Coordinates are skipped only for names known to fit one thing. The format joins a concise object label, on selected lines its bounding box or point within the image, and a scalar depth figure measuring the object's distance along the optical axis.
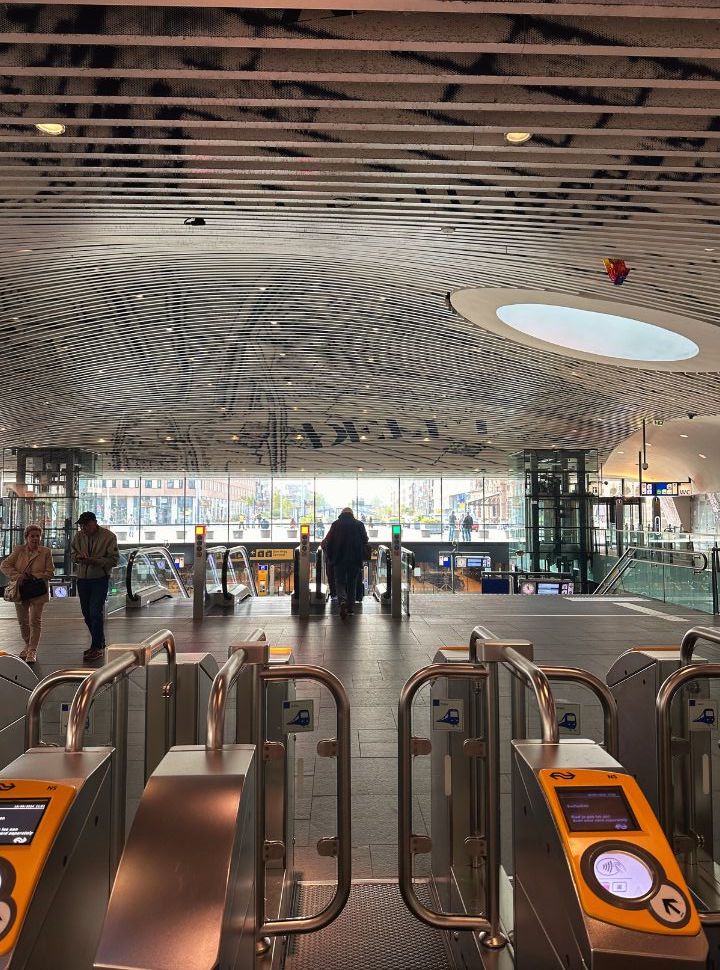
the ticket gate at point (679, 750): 2.77
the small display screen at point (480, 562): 32.81
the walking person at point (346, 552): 11.81
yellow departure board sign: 30.77
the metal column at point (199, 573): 11.64
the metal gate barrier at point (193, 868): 1.41
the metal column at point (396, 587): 11.55
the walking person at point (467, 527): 34.41
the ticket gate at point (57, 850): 1.47
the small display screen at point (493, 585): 23.30
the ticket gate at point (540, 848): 1.47
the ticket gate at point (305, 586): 11.58
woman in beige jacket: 7.82
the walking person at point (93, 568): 7.89
